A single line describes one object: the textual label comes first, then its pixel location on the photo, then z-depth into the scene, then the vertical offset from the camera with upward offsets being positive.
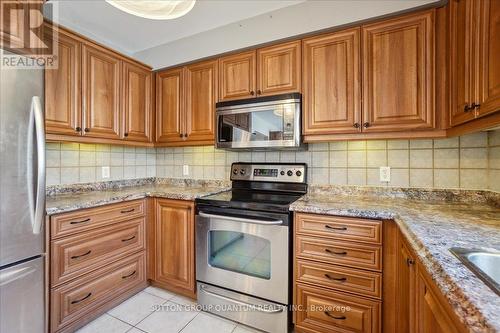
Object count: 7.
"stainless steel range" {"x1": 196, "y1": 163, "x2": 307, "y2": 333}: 1.54 -0.66
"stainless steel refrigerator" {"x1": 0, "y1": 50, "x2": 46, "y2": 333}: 1.10 -0.17
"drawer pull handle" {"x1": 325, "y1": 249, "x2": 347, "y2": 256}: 1.41 -0.54
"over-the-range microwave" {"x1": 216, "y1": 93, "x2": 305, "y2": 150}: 1.76 +0.35
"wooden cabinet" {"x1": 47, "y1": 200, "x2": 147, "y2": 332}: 1.48 -0.71
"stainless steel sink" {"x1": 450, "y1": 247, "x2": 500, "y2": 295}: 0.73 -0.30
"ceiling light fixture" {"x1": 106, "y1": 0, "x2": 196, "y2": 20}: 1.29 +0.92
